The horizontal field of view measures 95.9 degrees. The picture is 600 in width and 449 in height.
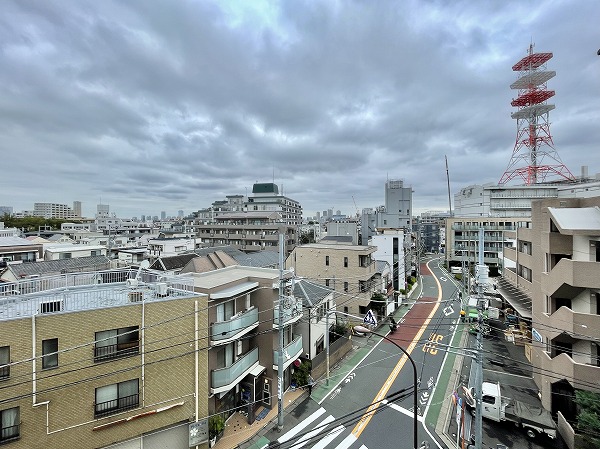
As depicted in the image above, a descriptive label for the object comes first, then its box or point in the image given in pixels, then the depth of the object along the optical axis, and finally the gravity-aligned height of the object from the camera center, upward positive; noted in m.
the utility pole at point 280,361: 14.59 -7.25
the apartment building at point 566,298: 13.67 -4.12
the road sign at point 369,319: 17.93 -6.16
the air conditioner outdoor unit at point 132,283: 13.67 -2.68
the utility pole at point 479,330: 10.40 -4.17
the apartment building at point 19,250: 33.62 -2.42
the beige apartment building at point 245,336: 13.88 -6.11
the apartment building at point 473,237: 54.97 -2.22
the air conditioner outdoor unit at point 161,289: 13.27 -2.89
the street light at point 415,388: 10.36 -6.17
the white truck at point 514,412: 13.76 -10.02
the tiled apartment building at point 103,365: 9.58 -5.38
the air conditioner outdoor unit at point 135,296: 12.99 -3.22
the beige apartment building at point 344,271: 29.77 -4.85
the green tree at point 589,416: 11.45 -8.18
